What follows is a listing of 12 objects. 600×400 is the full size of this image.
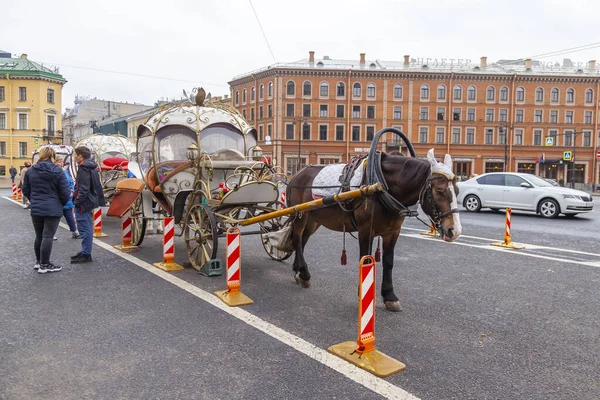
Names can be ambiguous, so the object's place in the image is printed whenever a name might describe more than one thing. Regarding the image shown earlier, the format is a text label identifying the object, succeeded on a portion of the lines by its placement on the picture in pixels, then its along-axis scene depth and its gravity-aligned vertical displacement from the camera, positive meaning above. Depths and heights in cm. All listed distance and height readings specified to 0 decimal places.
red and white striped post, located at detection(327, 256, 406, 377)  413 -137
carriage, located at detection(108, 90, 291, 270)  714 -6
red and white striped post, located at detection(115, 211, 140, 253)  950 -124
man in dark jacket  802 -46
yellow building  5928 +780
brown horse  488 -35
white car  1572 -68
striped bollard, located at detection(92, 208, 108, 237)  1099 -127
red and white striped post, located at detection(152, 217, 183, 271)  766 -124
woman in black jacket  715 -41
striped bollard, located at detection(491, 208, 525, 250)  995 -147
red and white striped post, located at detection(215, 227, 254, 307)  581 -124
